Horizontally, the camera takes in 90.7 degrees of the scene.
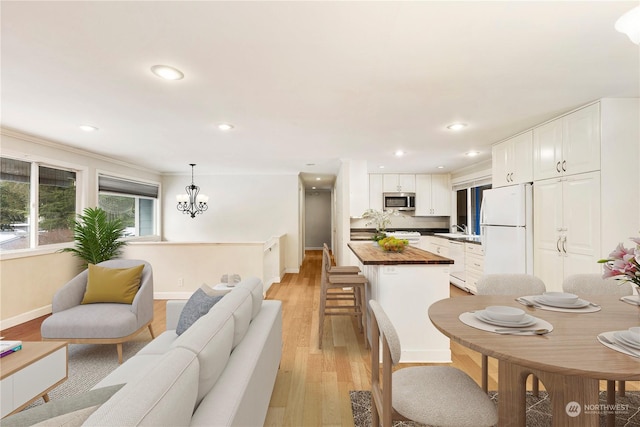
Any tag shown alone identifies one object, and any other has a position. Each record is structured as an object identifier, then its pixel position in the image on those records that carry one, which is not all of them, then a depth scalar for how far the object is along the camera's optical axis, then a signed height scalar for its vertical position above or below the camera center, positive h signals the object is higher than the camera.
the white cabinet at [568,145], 2.75 +0.71
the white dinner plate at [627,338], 1.14 -0.45
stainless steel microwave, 6.95 +0.38
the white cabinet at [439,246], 5.79 -0.53
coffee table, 1.73 -0.93
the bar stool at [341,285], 3.10 -0.68
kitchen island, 2.79 -0.72
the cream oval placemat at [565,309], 1.61 -0.47
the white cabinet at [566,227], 2.76 -0.08
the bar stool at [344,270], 3.64 -0.61
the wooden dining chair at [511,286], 2.17 -0.47
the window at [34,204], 3.79 +0.17
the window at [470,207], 6.25 +0.23
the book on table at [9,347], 1.94 -0.81
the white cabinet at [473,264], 4.72 -0.71
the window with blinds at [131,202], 5.51 +0.29
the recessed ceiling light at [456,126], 3.39 +1.01
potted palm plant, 4.38 -0.27
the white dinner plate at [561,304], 1.64 -0.45
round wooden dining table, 1.06 -0.48
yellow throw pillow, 2.92 -0.64
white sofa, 0.82 -0.56
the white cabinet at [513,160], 3.58 +0.71
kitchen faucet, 6.53 -0.21
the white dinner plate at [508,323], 1.37 -0.46
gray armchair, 2.61 -0.86
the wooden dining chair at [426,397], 1.27 -0.77
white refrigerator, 3.53 -0.13
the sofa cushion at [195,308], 2.00 -0.58
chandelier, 6.63 +0.28
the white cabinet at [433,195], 7.05 +0.52
